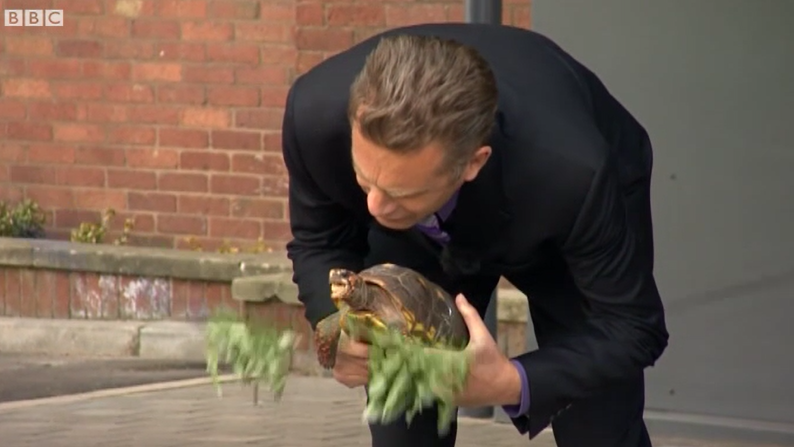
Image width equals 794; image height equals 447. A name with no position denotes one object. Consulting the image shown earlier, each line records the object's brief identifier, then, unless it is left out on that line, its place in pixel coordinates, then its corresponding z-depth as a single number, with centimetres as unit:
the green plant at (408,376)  471
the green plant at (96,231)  1266
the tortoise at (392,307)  478
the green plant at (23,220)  1282
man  456
